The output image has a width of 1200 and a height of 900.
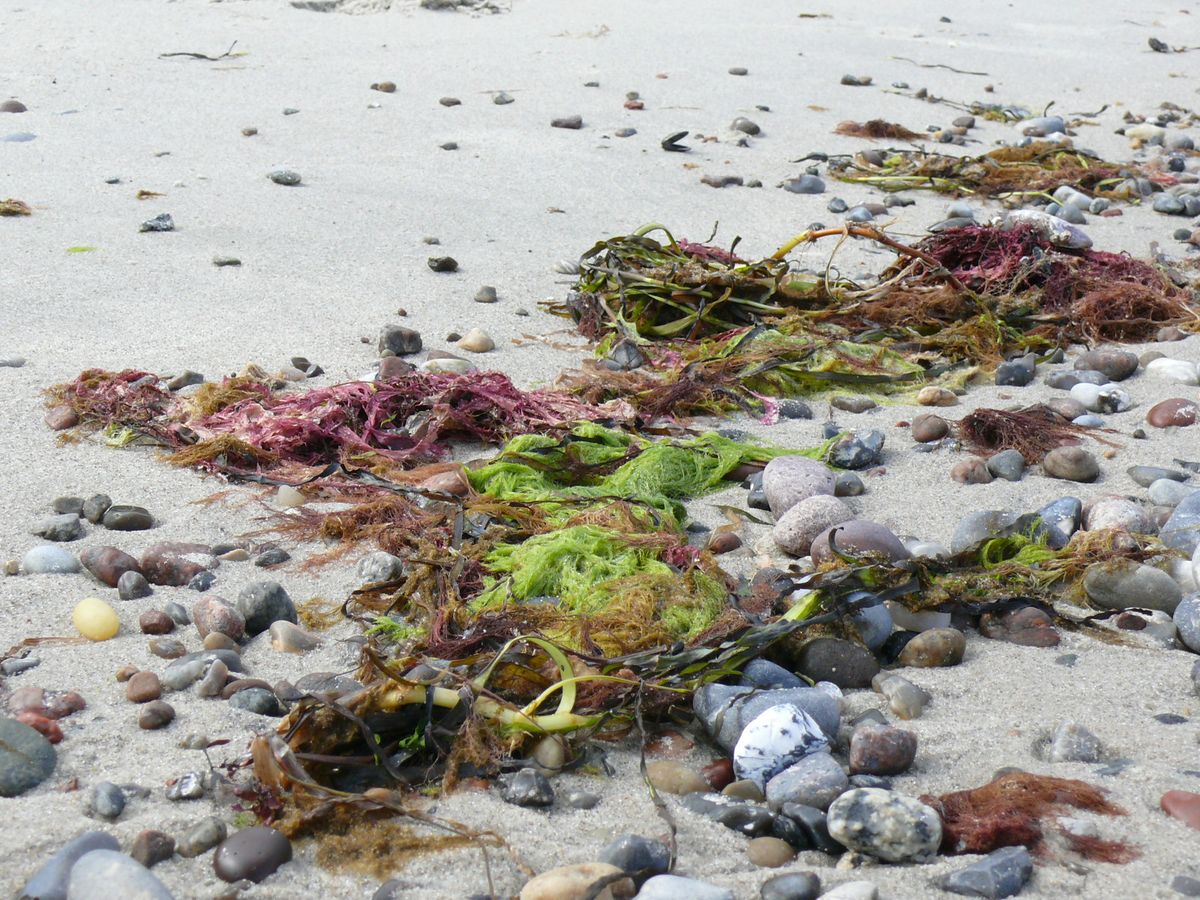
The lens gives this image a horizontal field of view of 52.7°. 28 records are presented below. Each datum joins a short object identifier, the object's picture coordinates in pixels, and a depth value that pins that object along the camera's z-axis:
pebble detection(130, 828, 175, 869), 1.83
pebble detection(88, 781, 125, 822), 1.92
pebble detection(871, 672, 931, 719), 2.29
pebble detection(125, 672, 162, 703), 2.30
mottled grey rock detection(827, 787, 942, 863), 1.86
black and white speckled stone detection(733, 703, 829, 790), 2.09
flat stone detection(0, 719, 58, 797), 2.00
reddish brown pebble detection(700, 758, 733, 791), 2.11
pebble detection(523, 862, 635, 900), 1.75
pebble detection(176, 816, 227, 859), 1.86
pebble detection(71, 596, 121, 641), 2.55
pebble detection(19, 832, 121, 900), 1.73
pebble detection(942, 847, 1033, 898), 1.76
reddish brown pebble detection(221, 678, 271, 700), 2.34
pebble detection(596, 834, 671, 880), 1.83
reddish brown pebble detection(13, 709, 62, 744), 2.15
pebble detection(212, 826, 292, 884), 1.81
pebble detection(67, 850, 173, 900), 1.70
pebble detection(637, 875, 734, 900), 1.75
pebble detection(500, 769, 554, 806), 2.03
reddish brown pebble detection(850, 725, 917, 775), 2.09
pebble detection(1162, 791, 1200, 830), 1.89
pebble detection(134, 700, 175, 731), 2.21
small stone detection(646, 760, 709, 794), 2.09
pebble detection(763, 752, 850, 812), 1.99
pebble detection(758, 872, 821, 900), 1.77
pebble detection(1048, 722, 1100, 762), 2.11
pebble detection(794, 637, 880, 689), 2.41
